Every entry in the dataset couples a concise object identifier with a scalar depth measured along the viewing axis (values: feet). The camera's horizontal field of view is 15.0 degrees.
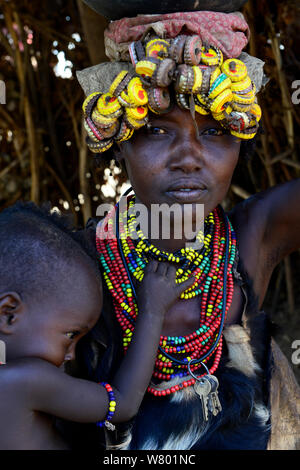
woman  4.27
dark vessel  4.28
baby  4.05
